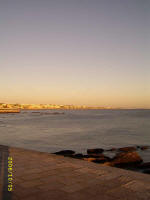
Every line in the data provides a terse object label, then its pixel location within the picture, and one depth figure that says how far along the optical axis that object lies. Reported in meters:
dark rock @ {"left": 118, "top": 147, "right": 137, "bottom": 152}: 21.08
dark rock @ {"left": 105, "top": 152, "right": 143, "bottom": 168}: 13.58
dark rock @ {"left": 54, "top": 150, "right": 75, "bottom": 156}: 17.66
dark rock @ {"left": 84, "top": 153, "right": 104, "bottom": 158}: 16.27
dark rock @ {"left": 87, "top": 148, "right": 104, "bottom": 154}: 19.75
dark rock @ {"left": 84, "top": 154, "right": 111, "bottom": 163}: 14.54
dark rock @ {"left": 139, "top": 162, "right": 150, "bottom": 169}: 13.40
